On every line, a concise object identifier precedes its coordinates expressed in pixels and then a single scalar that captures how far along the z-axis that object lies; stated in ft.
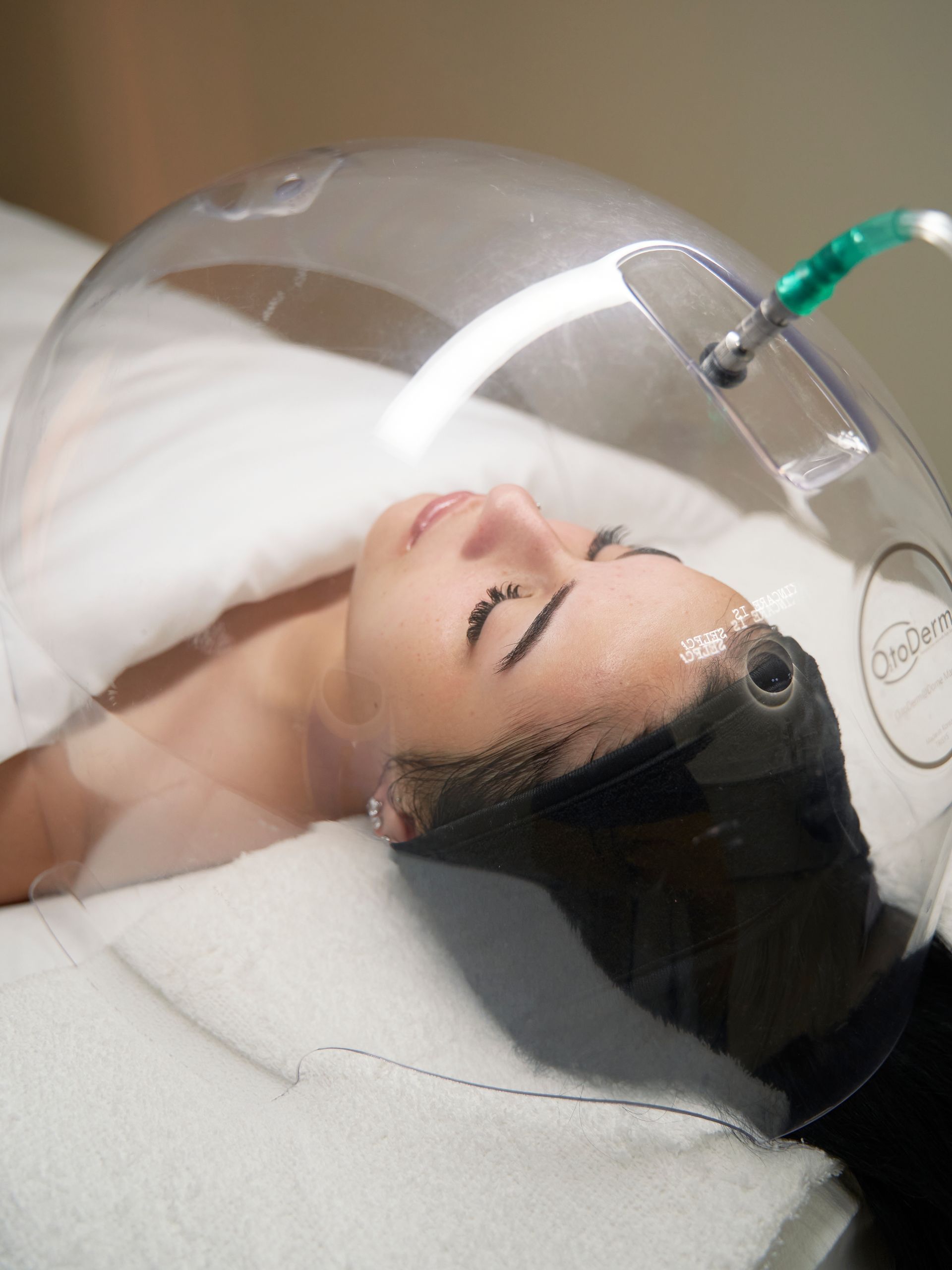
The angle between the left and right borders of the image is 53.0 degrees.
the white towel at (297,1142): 1.94
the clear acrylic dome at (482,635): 1.88
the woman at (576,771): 1.82
